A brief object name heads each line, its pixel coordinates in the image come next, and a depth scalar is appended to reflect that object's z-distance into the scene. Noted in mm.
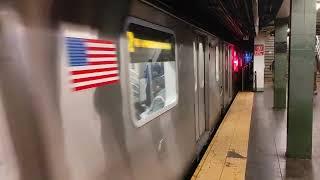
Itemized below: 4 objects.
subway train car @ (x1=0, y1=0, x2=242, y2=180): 1341
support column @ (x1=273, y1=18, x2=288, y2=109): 9812
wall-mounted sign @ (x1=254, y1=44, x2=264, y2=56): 15812
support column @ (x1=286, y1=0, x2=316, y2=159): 5023
